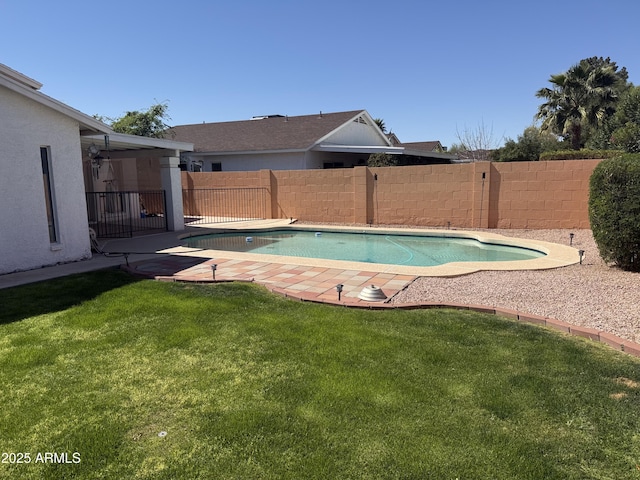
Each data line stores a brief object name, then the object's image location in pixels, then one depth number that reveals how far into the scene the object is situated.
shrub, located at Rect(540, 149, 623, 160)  19.94
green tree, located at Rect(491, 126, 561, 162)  26.48
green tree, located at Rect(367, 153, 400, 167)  23.78
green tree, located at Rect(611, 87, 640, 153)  27.17
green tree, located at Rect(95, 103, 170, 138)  29.94
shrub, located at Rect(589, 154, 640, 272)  7.61
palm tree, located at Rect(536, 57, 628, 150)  27.17
